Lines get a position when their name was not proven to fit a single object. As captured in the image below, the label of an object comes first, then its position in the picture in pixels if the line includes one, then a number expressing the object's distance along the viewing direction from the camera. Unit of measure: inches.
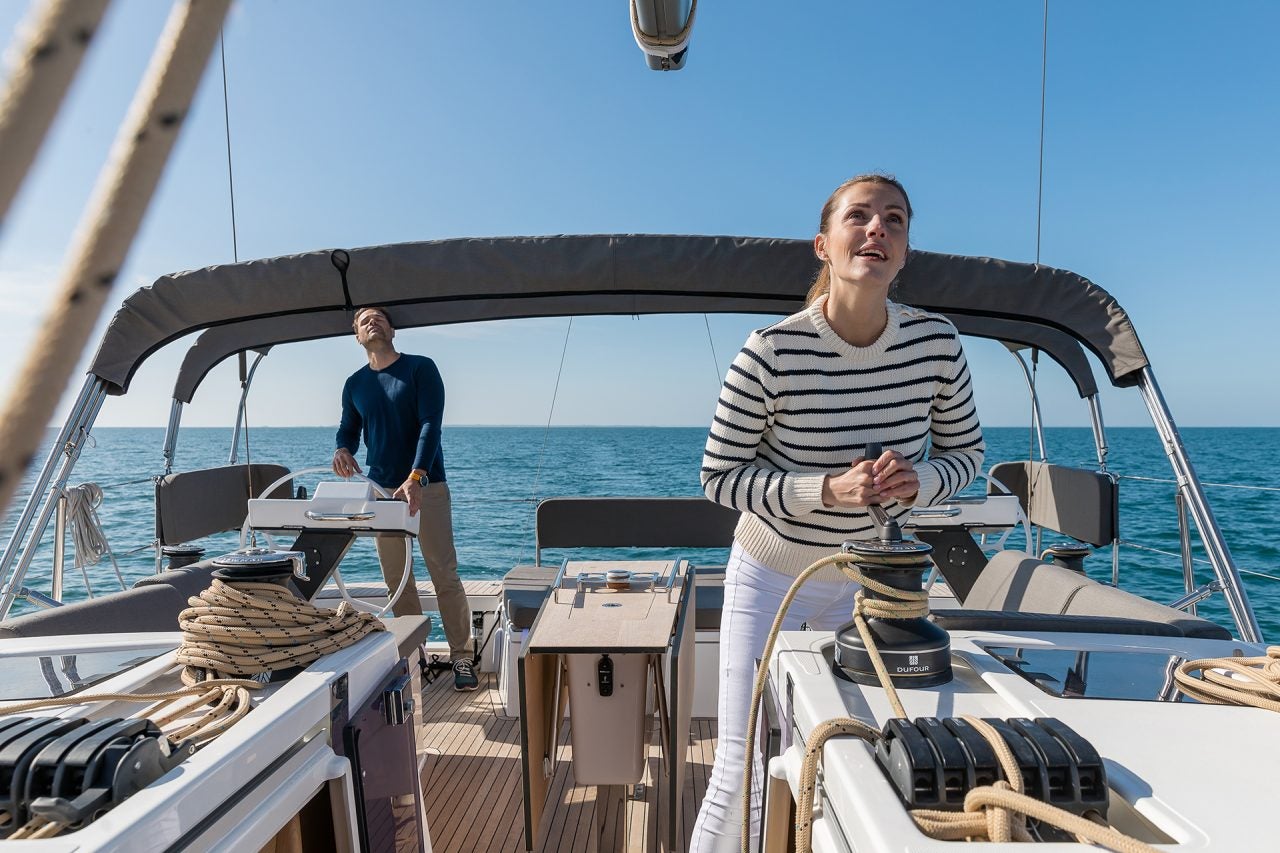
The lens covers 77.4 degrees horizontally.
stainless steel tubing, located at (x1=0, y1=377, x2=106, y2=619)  79.1
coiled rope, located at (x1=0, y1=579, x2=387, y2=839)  37.2
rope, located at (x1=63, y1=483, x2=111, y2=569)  114.7
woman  49.7
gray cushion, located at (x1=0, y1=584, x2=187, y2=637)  59.6
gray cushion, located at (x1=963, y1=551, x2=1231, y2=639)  59.6
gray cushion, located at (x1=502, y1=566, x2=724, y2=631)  116.8
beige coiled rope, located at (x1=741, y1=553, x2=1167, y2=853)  20.2
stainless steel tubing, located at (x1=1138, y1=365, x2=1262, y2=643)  73.6
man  123.5
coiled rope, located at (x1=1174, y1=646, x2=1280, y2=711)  31.9
